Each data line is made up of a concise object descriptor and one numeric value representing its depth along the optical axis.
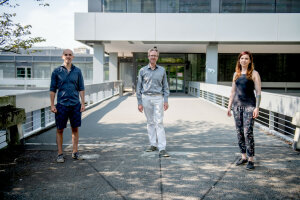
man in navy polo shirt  4.52
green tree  6.77
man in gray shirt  5.04
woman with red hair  4.24
